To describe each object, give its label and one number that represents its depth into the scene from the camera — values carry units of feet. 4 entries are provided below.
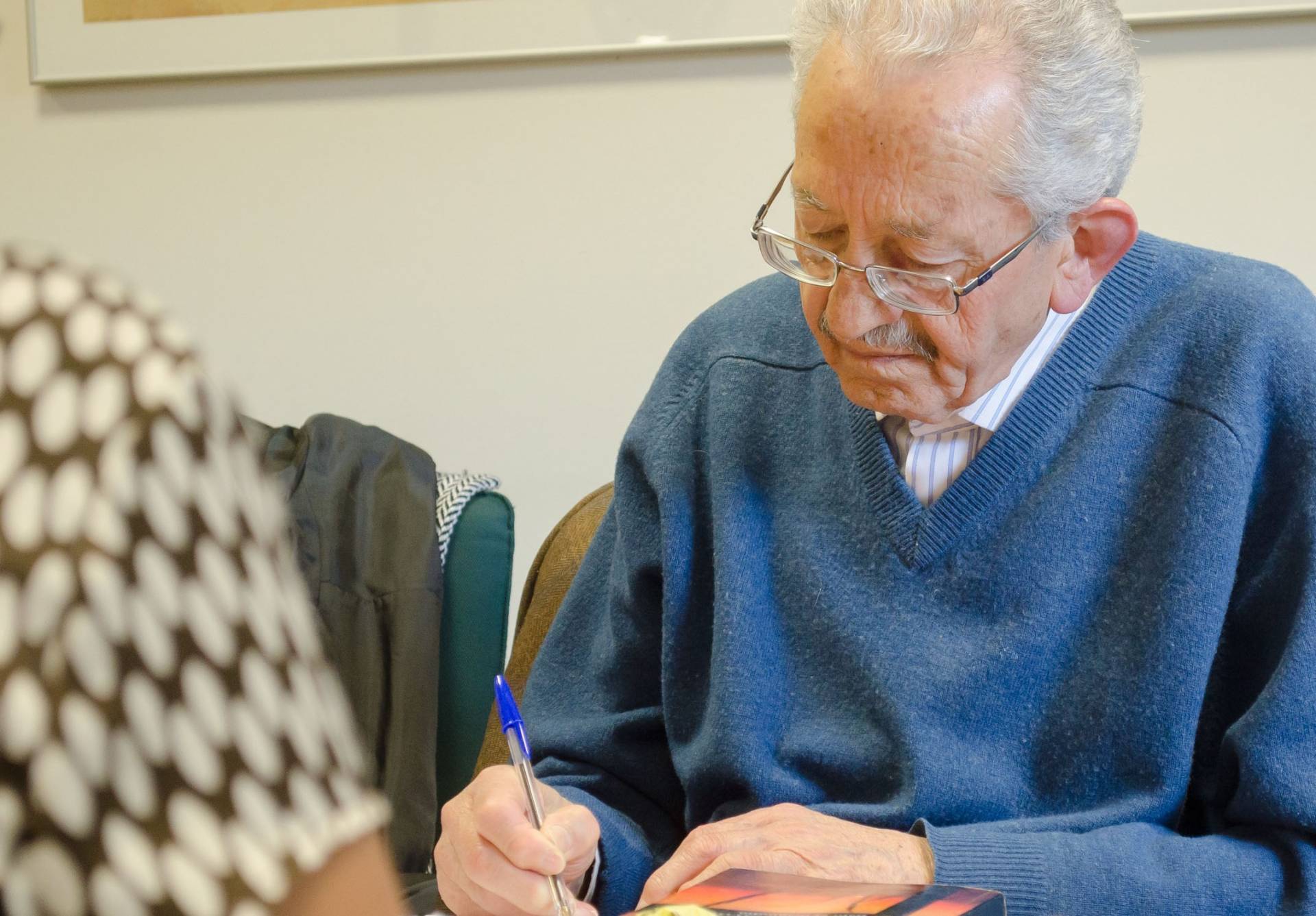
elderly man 3.20
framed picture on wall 5.71
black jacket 5.00
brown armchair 4.96
